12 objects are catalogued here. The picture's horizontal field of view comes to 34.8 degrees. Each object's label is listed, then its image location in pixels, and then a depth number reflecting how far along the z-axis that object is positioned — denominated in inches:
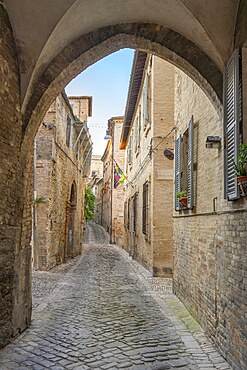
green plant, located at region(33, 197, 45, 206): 452.4
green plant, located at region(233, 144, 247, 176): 169.0
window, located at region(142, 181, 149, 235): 521.5
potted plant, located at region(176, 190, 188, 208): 303.7
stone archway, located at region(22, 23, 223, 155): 240.8
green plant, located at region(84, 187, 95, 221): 1561.3
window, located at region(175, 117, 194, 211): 321.4
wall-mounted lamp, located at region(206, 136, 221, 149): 218.4
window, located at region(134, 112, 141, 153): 672.4
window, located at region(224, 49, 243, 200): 183.0
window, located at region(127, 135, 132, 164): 854.7
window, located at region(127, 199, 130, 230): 879.6
